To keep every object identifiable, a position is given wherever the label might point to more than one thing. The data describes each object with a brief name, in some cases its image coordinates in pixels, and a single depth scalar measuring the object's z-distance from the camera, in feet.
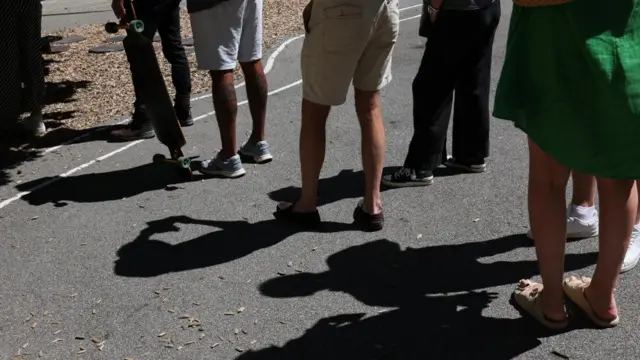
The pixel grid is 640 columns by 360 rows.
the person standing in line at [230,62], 15.74
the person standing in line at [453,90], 14.70
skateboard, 15.46
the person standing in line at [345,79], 12.42
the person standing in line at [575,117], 8.99
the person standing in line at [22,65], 19.51
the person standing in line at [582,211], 12.66
